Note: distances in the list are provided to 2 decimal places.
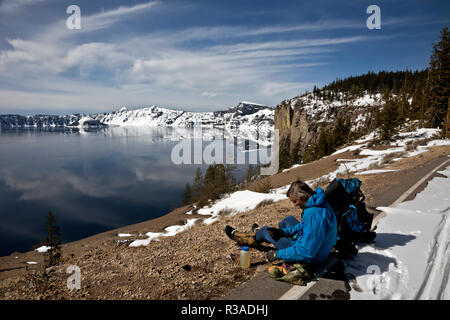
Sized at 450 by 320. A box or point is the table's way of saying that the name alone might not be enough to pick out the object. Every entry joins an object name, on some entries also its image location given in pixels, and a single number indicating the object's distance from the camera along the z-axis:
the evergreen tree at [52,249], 16.93
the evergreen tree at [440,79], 31.58
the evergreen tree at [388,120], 31.17
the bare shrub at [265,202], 13.92
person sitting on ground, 3.09
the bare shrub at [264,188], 20.27
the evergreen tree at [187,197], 45.82
